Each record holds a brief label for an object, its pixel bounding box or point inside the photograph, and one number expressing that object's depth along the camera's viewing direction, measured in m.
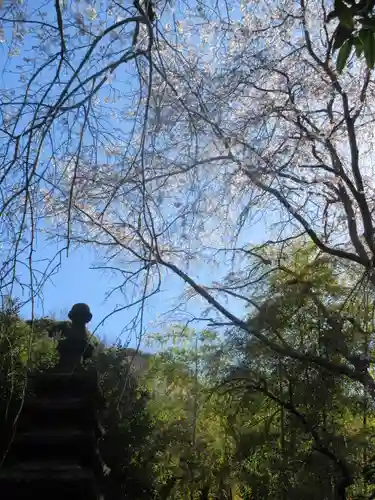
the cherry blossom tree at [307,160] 3.07
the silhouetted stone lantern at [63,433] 3.55
